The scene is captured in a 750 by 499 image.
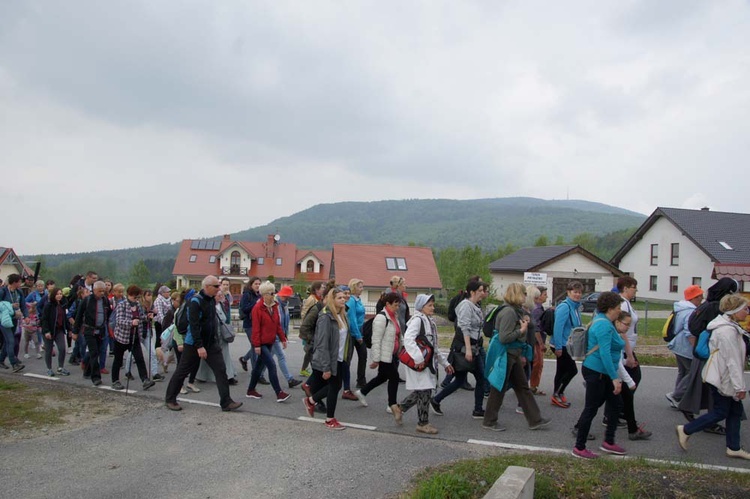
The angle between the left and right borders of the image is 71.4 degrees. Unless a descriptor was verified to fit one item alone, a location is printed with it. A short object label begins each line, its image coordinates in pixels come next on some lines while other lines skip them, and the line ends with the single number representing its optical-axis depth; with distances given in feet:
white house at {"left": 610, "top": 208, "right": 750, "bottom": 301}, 128.81
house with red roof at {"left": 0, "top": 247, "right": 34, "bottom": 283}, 110.22
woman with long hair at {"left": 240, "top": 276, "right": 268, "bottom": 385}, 32.27
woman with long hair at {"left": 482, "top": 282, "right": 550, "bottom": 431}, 21.44
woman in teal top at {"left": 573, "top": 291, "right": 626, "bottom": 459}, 18.69
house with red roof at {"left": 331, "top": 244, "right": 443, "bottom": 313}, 151.33
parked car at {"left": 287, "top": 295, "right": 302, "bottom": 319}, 105.91
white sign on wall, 64.69
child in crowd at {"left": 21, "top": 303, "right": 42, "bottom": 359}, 37.53
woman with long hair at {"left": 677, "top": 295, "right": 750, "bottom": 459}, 18.40
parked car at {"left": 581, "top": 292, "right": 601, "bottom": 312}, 119.65
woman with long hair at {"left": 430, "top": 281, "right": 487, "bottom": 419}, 23.79
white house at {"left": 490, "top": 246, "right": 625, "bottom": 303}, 141.79
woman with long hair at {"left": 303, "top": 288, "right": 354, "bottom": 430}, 22.33
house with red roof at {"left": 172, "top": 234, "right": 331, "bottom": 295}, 204.03
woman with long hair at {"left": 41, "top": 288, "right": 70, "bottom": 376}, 32.42
